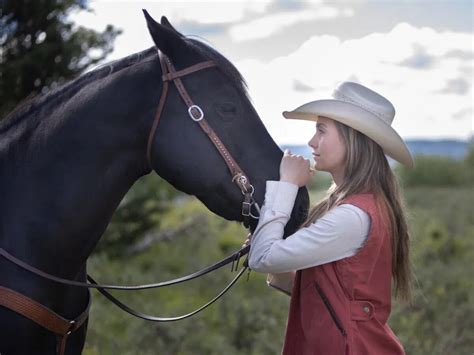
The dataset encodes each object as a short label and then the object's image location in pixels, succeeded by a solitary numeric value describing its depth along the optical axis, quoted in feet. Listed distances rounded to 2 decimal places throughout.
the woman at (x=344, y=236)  7.61
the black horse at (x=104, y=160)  7.97
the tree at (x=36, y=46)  14.34
